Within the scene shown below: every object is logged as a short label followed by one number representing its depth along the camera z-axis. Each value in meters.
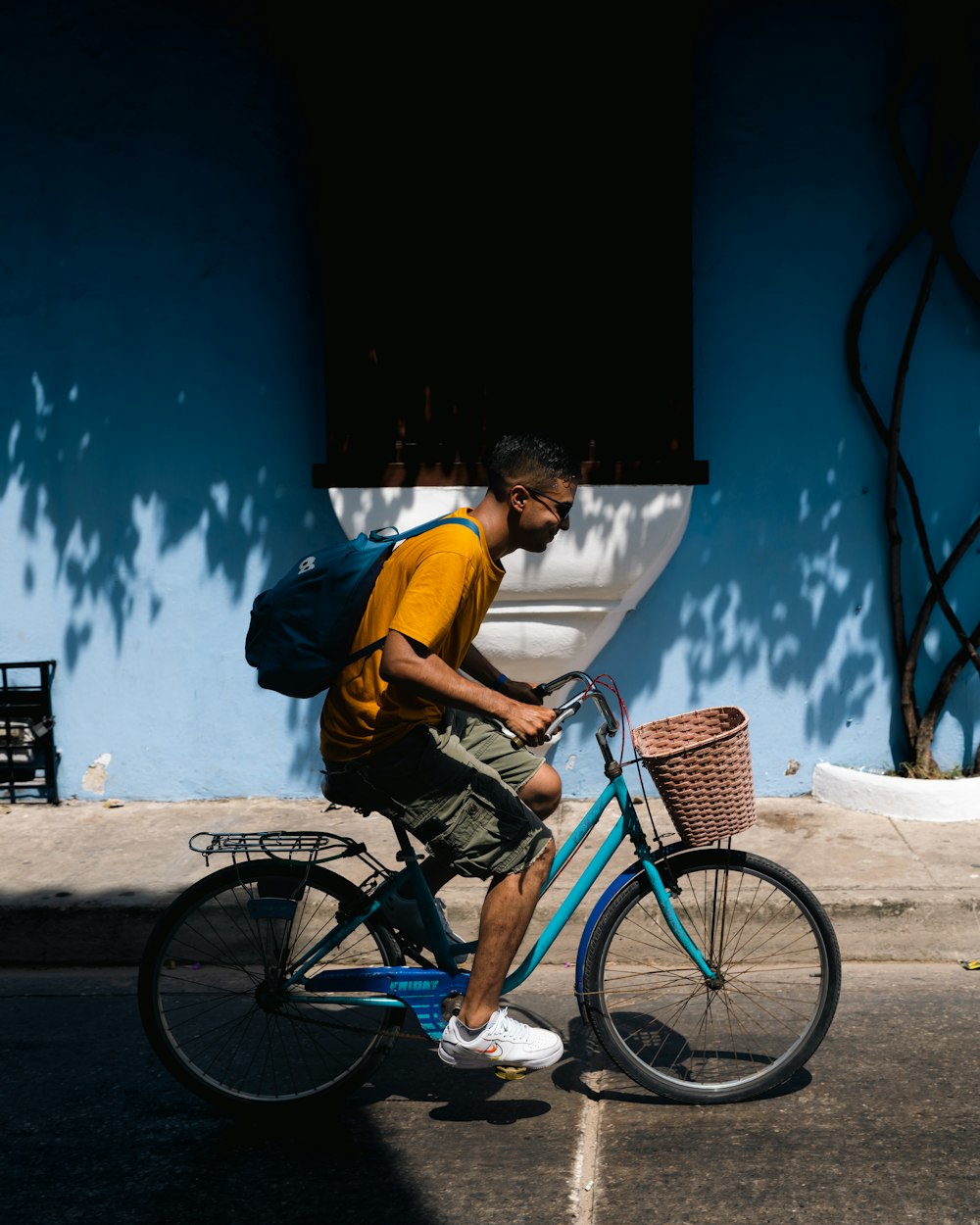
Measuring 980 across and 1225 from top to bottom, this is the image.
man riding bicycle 3.52
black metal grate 6.42
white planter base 5.90
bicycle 3.66
